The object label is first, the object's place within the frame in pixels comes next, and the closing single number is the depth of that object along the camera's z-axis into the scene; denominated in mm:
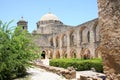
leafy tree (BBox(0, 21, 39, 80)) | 12049
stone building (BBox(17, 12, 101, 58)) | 27516
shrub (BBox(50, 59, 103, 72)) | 15484
